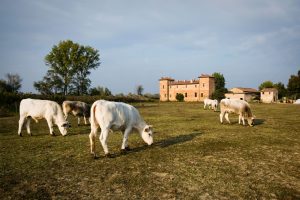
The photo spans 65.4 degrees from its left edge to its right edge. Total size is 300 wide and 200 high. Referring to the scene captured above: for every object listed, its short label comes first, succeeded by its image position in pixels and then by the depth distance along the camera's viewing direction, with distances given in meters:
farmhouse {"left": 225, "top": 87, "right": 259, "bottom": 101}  98.31
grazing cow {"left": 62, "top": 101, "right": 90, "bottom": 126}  18.15
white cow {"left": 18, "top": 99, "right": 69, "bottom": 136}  12.76
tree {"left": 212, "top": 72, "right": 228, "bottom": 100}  123.39
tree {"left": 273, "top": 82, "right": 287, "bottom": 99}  100.14
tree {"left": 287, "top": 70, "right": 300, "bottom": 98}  88.25
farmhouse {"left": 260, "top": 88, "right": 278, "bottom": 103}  96.88
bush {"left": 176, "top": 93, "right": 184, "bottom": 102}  92.08
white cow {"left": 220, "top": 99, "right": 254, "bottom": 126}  17.12
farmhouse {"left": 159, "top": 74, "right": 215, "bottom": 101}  93.44
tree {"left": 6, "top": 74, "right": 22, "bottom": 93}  80.54
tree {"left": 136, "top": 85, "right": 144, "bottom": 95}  128.43
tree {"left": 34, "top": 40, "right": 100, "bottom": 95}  63.31
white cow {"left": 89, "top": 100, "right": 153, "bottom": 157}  8.30
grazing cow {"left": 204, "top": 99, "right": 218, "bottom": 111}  36.66
